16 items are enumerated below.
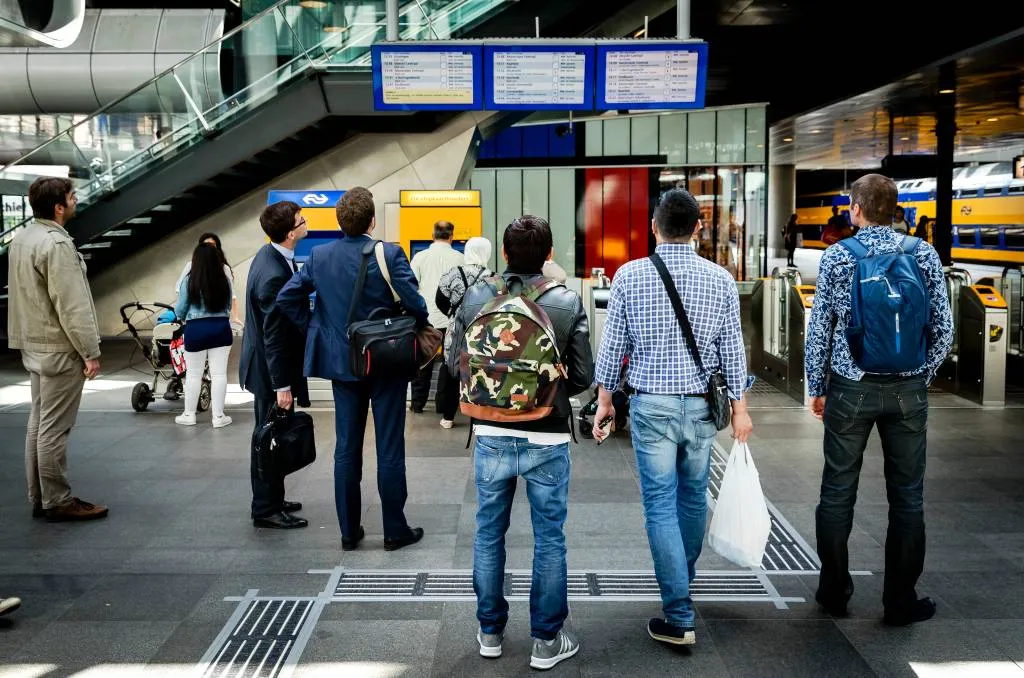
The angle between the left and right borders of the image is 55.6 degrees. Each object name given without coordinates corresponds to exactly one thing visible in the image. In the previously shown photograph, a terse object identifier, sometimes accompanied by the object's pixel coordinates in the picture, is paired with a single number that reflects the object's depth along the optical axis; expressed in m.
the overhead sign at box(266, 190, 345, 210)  11.84
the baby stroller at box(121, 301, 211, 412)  9.00
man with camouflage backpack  3.57
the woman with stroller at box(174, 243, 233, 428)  7.64
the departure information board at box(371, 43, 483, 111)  9.83
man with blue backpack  3.90
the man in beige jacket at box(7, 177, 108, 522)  5.39
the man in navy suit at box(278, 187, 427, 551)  4.86
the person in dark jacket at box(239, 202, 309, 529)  5.14
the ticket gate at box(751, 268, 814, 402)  9.88
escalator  12.66
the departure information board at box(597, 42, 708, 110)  9.88
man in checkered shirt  3.79
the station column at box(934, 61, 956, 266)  18.62
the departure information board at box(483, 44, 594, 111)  9.84
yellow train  25.42
